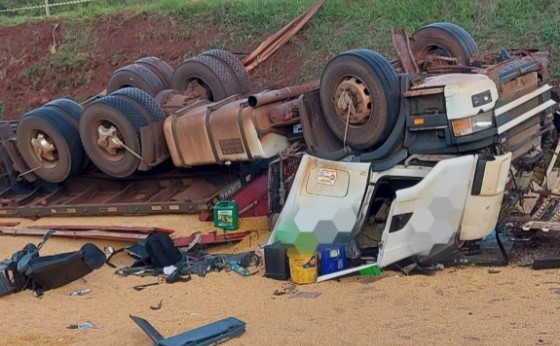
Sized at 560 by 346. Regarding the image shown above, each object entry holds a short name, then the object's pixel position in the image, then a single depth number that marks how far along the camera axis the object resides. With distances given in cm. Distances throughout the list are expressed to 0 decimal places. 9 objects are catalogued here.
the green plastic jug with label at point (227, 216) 775
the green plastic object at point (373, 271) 621
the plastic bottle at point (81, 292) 667
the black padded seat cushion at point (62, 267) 661
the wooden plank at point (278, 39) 1298
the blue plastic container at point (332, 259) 634
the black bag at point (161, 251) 720
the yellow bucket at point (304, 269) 631
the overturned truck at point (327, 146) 614
